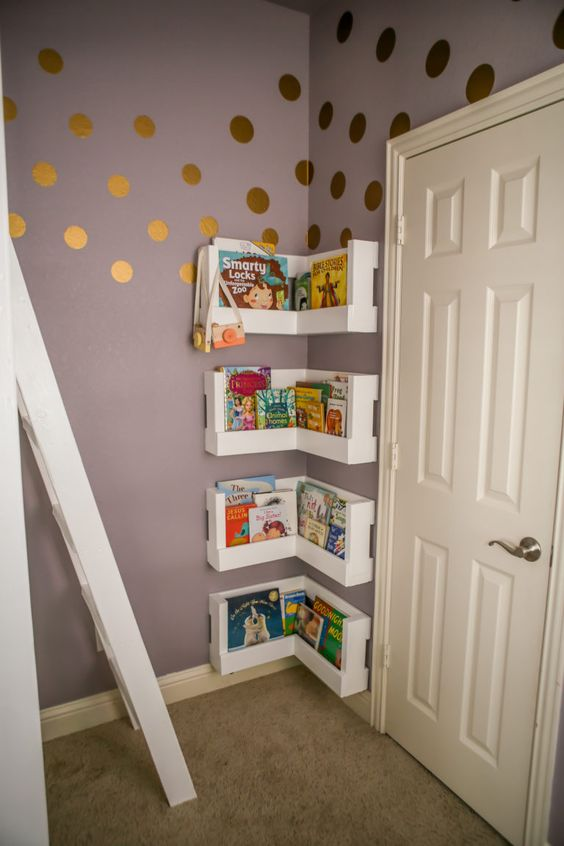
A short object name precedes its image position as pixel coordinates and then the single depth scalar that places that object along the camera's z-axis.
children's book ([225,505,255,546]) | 2.25
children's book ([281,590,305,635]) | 2.52
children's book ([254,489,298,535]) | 2.35
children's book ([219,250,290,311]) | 2.13
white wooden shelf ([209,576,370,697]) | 2.16
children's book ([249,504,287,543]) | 2.31
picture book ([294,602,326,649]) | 2.37
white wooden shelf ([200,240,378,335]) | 1.98
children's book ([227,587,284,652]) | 2.37
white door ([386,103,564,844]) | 1.50
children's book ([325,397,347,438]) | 2.08
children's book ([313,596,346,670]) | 2.22
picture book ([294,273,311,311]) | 2.24
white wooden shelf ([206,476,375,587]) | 2.10
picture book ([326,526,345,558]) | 2.16
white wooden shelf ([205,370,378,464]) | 2.03
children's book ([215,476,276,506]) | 2.28
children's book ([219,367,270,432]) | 2.17
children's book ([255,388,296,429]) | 2.24
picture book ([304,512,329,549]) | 2.27
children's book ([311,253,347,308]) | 2.05
